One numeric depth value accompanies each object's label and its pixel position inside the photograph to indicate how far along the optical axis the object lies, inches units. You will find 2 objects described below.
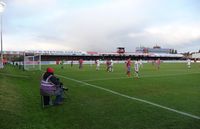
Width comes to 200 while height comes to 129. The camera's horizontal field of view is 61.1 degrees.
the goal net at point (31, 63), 1070.3
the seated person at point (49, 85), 278.5
